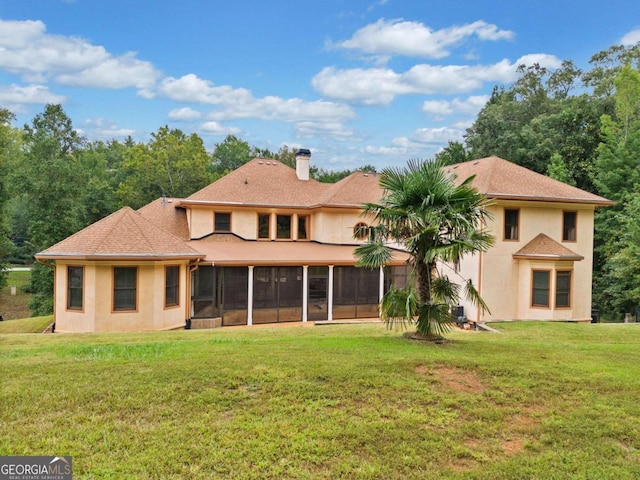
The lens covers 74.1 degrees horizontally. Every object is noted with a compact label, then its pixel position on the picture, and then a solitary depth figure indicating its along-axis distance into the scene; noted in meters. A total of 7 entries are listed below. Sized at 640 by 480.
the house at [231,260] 13.77
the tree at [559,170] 25.81
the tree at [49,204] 26.34
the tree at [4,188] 30.11
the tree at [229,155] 52.88
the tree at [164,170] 35.50
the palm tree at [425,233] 8.73
